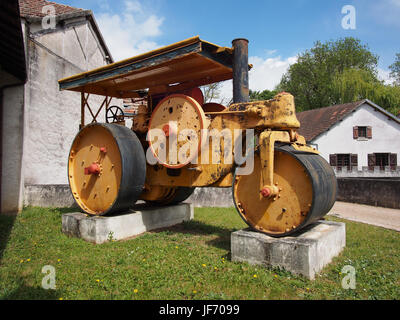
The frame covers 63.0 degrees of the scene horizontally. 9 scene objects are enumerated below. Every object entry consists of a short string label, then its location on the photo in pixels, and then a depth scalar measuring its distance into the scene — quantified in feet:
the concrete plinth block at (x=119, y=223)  18.22
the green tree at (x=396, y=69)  138.82
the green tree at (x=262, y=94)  151.74
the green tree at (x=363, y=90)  102.63
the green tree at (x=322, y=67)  127.95
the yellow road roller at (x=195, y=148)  14.19
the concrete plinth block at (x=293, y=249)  12.61
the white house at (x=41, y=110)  28.55
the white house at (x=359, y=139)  75.46
